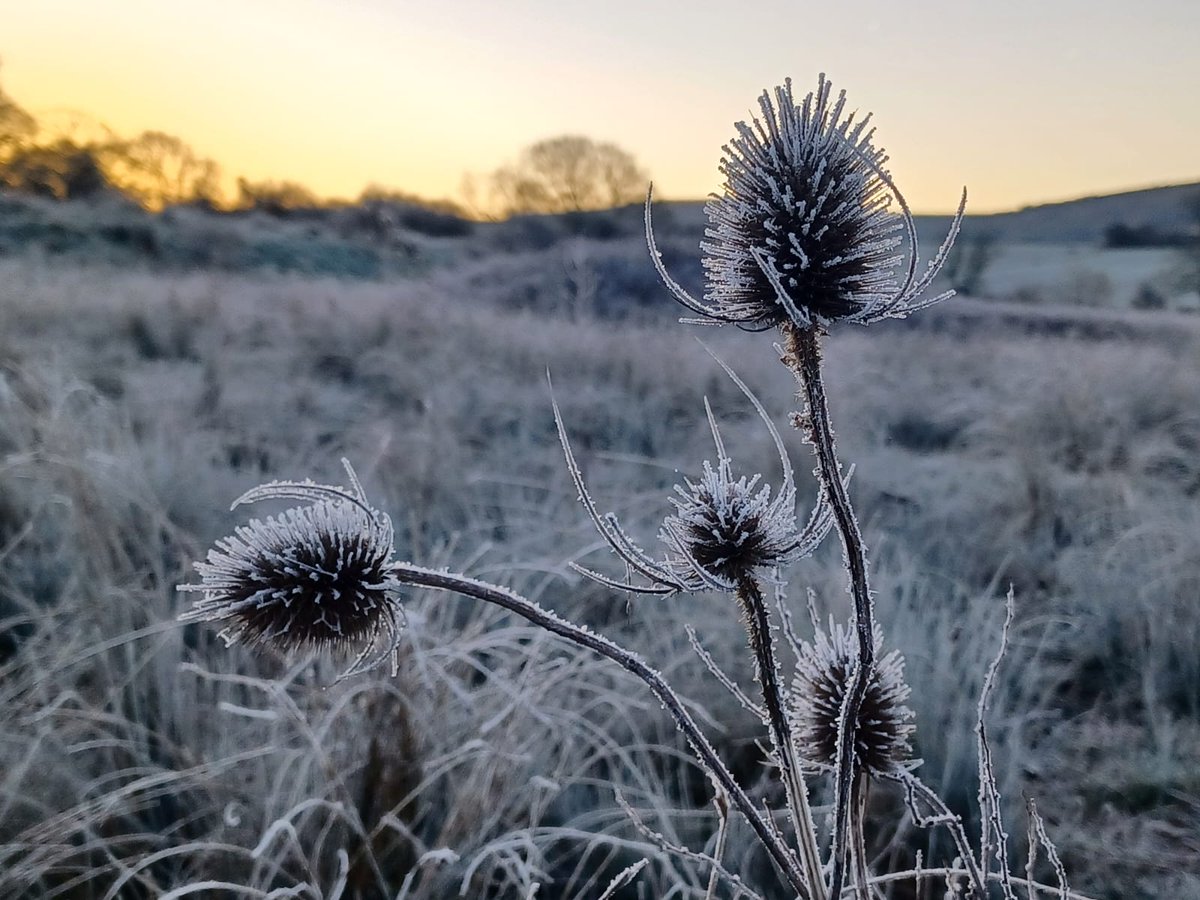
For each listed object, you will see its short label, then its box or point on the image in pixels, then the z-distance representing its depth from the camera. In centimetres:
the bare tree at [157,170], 2497
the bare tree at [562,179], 2912
